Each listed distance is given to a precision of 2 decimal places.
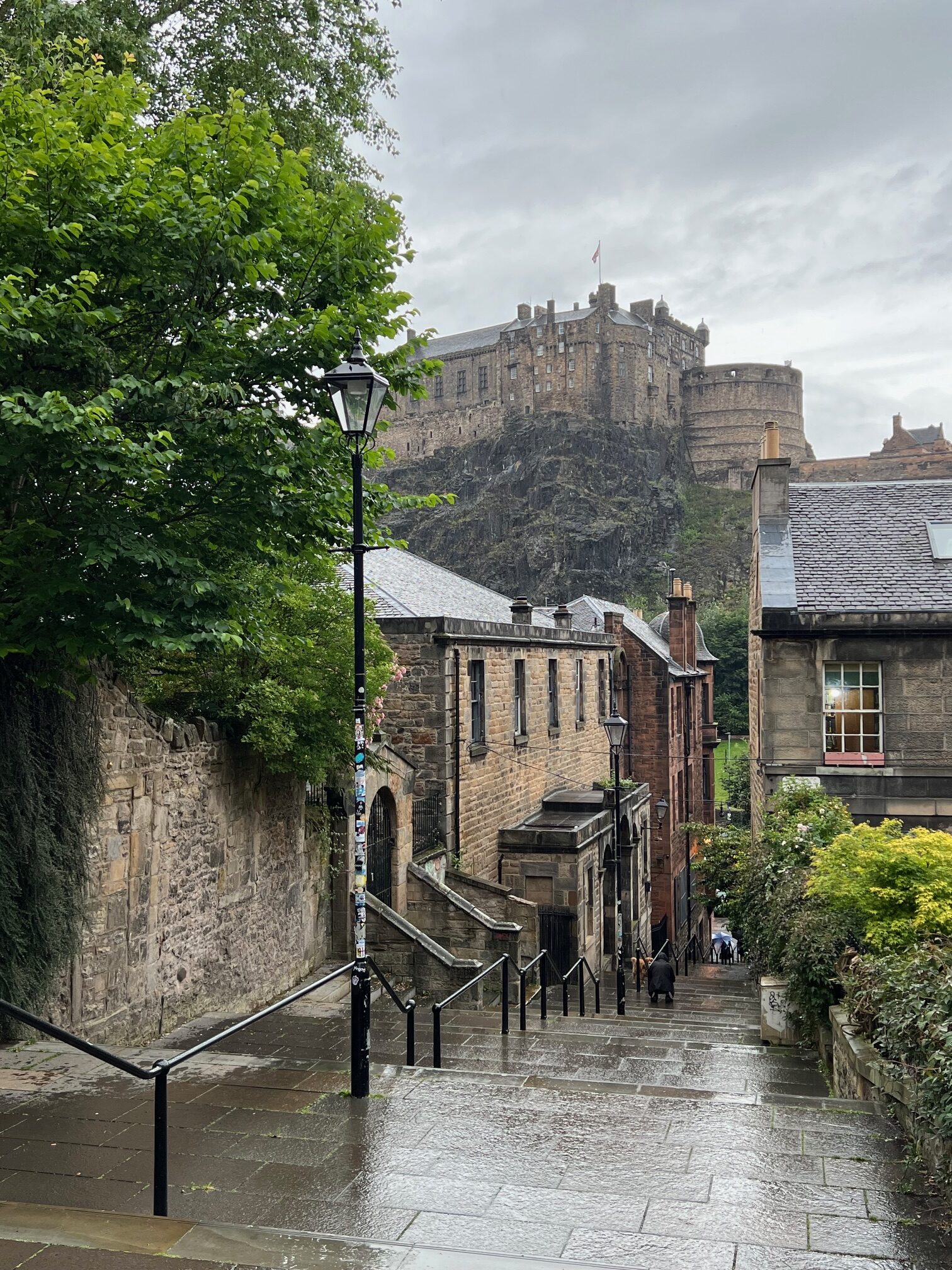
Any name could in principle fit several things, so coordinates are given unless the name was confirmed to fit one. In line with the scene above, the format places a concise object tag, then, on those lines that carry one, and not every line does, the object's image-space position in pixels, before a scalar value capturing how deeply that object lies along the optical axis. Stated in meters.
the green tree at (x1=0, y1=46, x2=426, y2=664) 8.01
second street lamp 19.69
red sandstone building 38.53
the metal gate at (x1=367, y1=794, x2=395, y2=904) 16.61
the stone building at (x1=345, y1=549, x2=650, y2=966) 19.33
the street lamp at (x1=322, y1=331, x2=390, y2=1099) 7.62
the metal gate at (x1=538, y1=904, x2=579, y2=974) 21.70
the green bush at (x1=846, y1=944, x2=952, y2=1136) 5.83
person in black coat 17.94
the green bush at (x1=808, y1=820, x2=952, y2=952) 9.66
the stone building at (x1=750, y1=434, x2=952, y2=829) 18.50
